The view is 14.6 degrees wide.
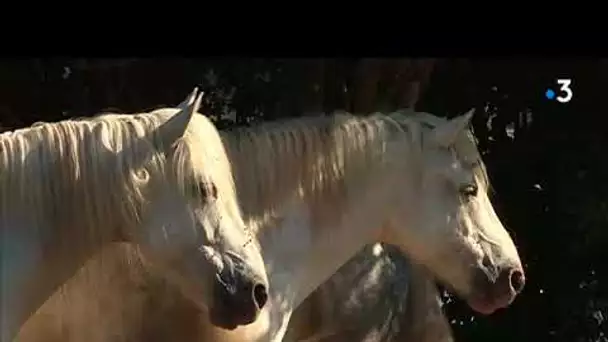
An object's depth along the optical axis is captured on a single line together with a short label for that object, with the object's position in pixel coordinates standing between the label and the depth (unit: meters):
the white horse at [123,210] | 6.44
